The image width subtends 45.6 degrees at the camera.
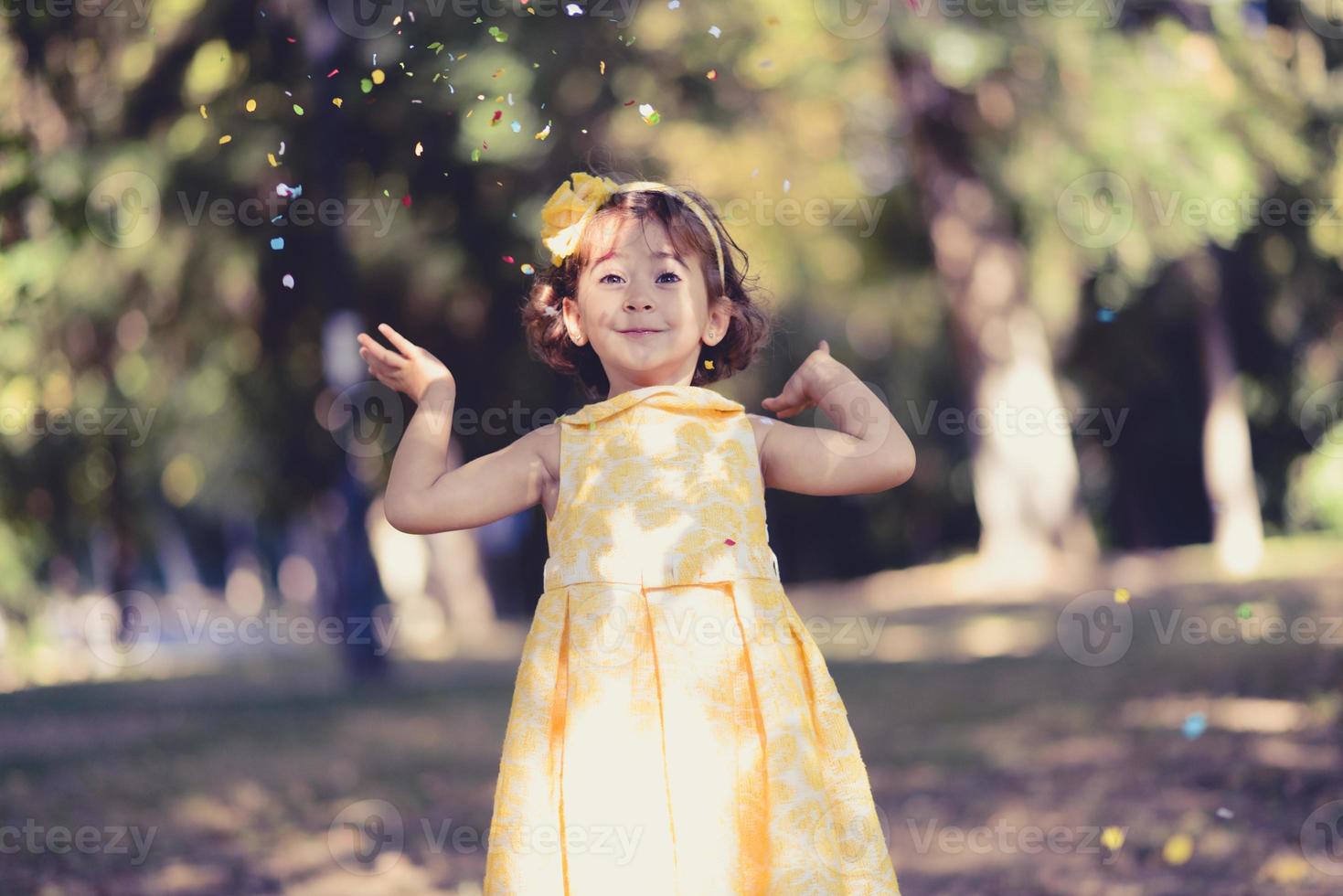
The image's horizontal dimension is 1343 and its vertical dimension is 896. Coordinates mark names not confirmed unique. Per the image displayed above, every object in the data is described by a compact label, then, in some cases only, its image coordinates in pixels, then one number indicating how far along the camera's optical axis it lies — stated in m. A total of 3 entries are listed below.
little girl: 3.02
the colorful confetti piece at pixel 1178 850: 5.40
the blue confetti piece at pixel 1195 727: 7.64
